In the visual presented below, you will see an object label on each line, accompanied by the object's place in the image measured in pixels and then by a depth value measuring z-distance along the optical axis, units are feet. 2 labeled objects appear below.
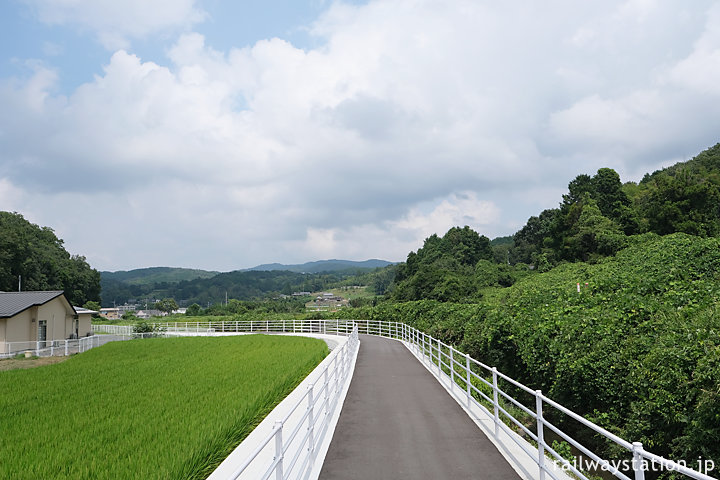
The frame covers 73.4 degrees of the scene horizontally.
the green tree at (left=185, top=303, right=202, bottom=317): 341.00
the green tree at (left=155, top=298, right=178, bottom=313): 464.65
